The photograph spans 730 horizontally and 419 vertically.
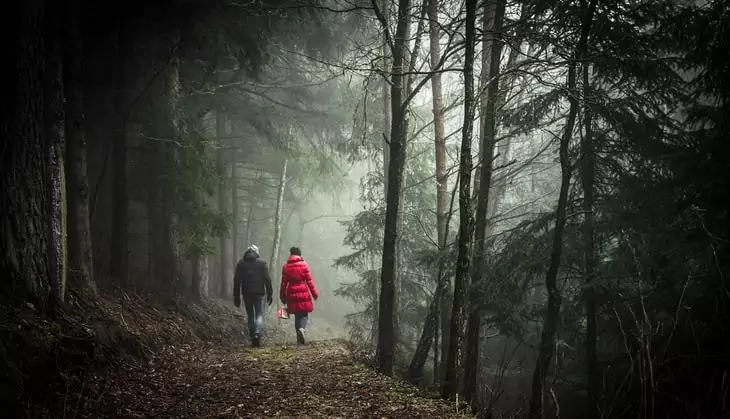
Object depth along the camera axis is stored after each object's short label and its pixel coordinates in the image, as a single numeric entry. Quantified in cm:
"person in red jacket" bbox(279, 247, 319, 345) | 1098
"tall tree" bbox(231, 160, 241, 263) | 2037
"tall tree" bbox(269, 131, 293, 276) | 2216
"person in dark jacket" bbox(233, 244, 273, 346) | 1100
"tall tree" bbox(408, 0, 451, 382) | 984
